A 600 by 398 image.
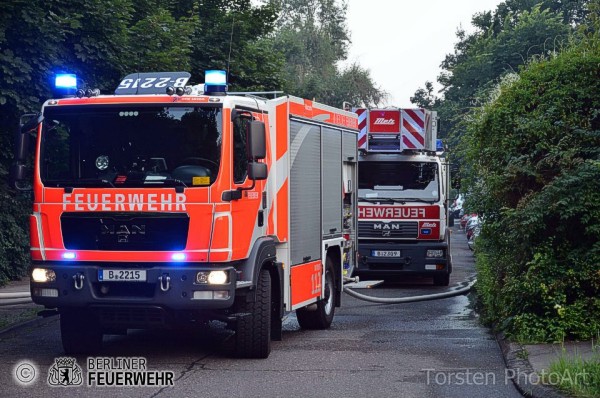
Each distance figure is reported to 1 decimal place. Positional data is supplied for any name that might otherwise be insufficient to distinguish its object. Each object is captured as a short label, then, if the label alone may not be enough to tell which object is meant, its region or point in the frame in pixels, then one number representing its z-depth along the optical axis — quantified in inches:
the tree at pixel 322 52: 2527.1
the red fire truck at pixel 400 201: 801.6
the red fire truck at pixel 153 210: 413.1
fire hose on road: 655.8
